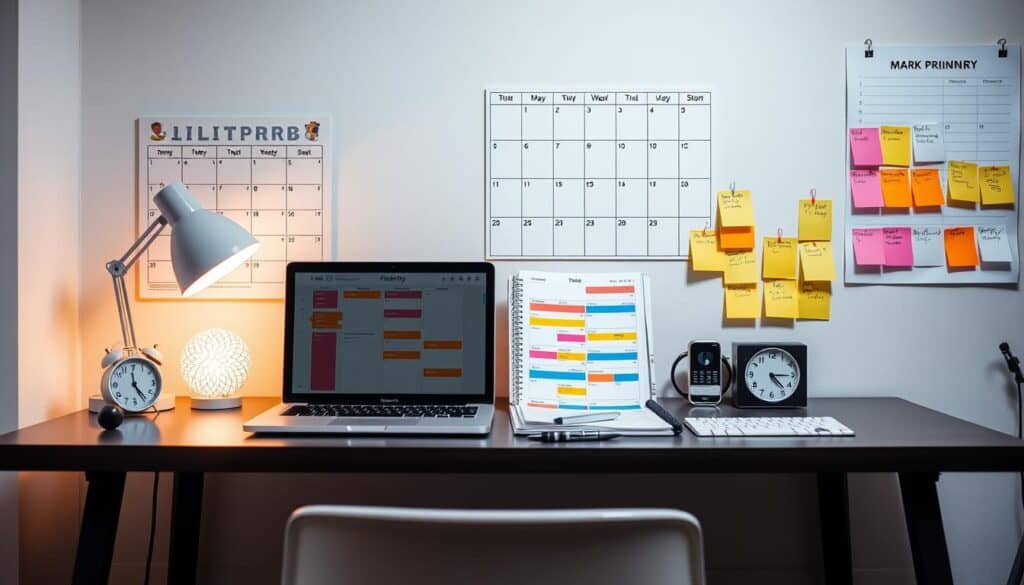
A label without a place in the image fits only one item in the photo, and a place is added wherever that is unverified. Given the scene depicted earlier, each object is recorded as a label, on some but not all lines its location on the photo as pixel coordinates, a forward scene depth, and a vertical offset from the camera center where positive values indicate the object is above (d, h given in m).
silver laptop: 1.38 -0.08
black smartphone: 1.45 -0.16
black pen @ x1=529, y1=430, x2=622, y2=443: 1.14 -0.24
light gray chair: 0.61 -0.24
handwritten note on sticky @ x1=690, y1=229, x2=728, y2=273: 1.56 +0.11
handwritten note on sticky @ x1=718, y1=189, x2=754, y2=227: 1.54 +0.21
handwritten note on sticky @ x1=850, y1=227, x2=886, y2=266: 1.55 +0.12
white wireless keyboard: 1.17 -0.24
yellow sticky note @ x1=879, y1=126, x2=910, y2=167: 1.55 +0.36
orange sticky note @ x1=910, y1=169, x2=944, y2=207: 1.54 +0.26
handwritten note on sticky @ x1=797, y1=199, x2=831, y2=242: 1.56 +0.19
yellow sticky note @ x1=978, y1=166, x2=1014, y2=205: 1.54 +0.27
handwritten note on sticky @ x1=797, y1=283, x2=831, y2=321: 1.56 -0.01
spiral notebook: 1.39 -0.10
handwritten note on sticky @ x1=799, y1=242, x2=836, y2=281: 1.54 +0.09
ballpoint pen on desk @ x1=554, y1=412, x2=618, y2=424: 1.24 -0.23
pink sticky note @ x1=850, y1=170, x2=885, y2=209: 1.55 +0.26
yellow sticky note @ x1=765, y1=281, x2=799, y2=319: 1.55 +0.00
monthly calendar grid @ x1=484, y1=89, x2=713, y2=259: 1.56 +0.30
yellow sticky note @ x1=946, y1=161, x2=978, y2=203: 1.54 +0.28
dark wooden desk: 1.09 -0.26
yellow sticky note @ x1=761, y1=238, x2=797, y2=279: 1.56 +0.09
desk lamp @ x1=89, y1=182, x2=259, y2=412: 1.31 +0.07
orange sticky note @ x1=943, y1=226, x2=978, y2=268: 1.55 +0.12
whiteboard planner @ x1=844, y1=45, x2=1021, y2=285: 1.55 +0.41
